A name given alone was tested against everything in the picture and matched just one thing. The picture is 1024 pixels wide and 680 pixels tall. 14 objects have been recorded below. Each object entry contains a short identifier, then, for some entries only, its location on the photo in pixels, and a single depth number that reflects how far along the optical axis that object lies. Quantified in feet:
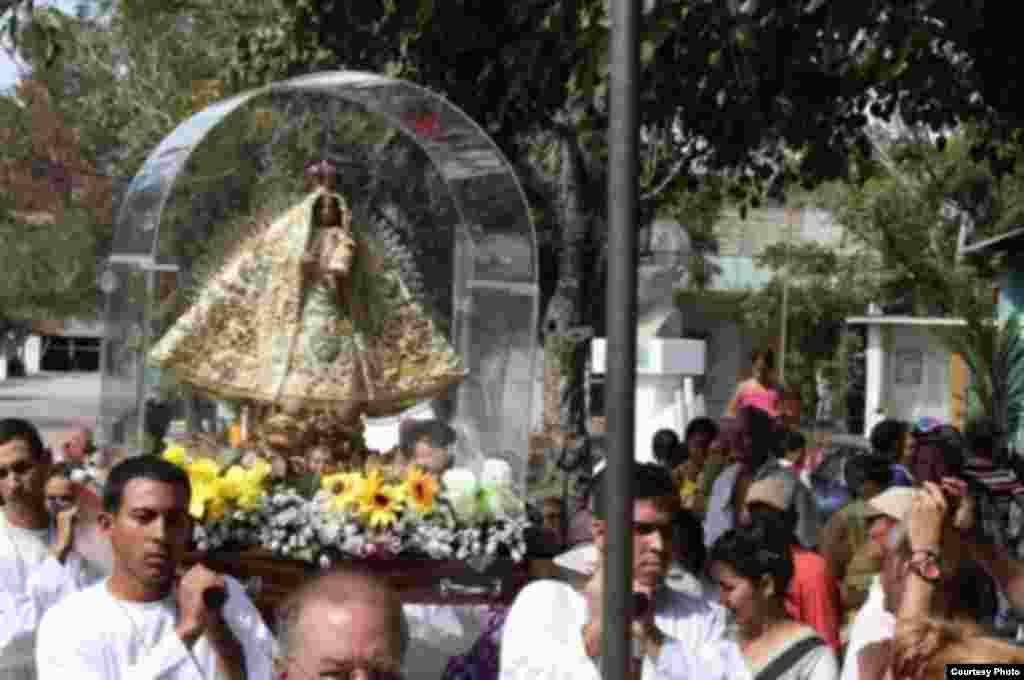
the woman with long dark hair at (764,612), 23.69
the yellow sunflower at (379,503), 32.10
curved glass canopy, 37.50
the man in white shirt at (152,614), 20.87
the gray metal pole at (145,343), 36.93
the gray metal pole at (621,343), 13.84
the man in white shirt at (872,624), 23.63
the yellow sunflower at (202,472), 31.87
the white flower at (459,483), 33.72
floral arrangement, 31.57
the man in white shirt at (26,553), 25.67
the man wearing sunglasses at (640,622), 21.95
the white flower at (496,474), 35.19
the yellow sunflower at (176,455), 33.26
